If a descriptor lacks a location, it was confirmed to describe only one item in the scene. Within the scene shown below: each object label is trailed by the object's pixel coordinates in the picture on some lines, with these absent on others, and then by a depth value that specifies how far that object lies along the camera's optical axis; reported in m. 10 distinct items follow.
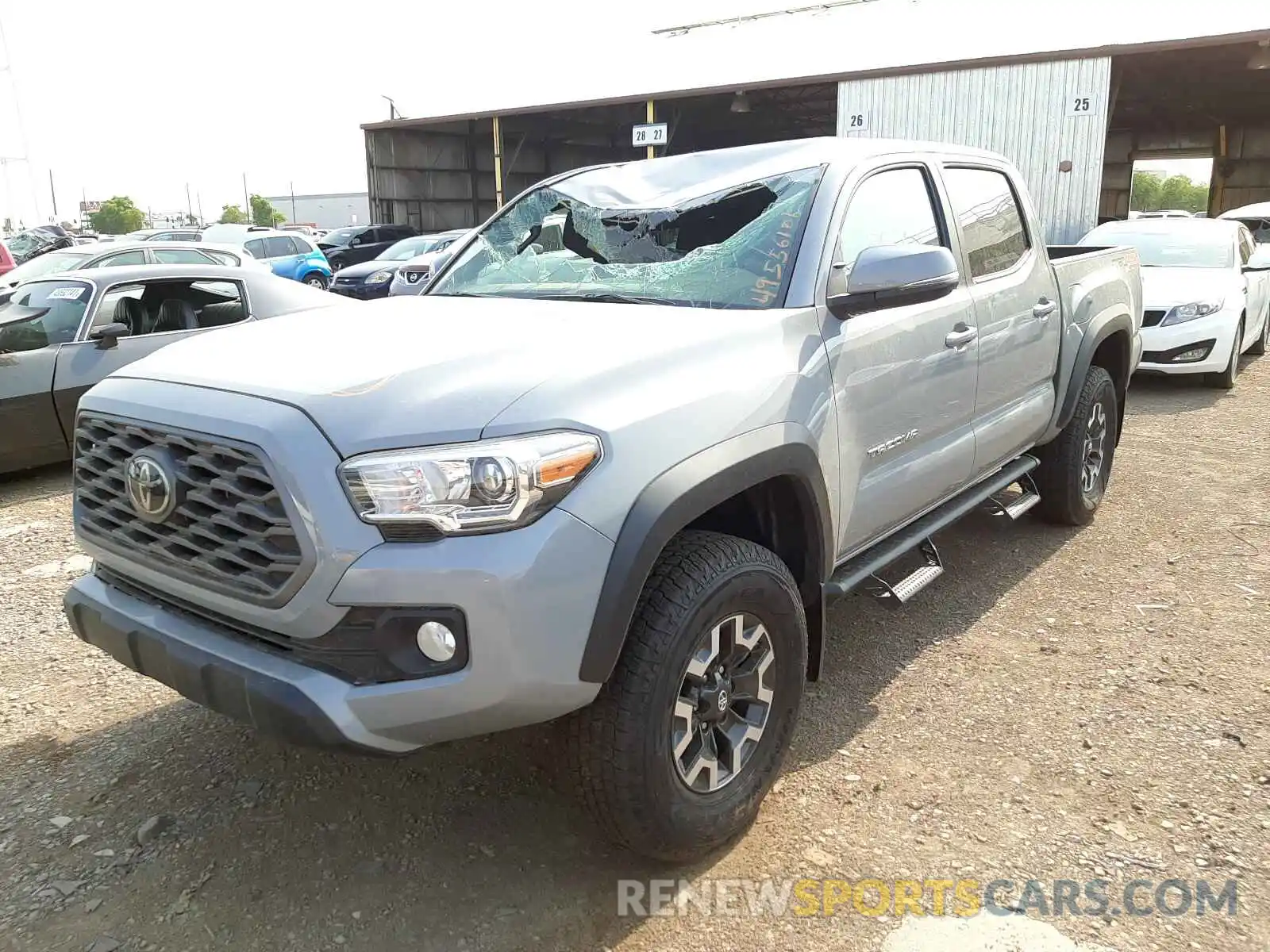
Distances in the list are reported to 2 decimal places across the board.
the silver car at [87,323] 6.24
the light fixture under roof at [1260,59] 18.39
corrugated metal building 17.70
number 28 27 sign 24.17
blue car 18.52
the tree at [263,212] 103.93
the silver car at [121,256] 10.09
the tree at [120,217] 104.88
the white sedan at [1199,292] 8.97
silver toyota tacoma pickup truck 2.12
